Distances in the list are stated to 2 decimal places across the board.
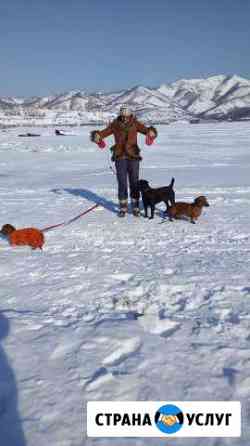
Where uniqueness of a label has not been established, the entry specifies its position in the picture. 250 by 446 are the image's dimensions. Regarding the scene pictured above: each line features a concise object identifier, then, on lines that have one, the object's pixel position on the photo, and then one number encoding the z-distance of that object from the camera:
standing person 6.29
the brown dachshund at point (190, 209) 6.07
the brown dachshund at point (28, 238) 4.81
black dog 6.35
